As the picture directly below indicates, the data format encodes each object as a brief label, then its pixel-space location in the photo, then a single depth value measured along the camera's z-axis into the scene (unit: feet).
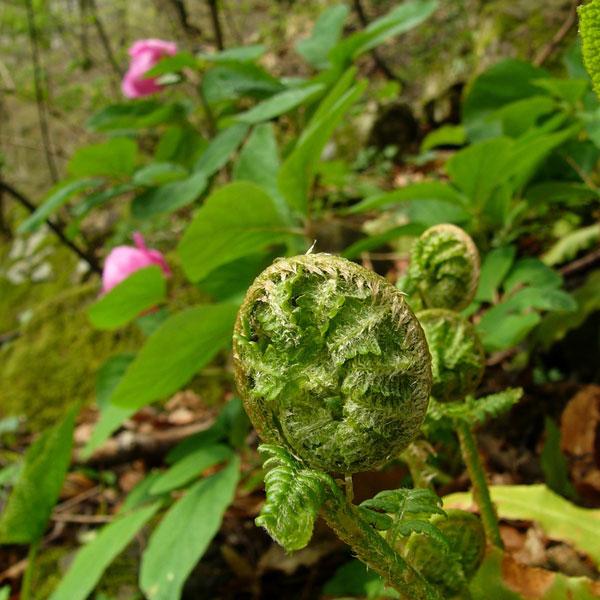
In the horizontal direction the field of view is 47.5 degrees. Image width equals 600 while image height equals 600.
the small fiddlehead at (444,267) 0.67
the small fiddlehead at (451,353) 0.61
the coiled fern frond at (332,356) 0.42
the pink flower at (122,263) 1.51
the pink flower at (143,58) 2.06
